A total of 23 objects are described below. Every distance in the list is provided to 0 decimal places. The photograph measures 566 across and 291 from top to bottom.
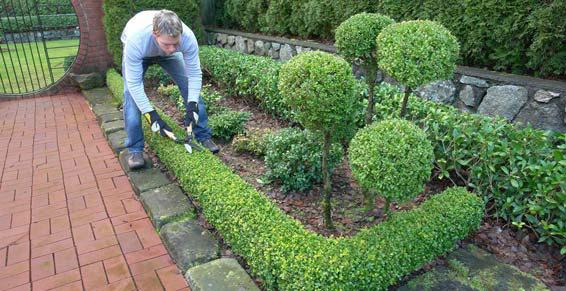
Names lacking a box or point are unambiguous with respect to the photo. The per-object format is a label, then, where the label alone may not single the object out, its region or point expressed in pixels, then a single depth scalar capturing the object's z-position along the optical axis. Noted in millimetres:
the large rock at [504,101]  3246
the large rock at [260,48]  6781
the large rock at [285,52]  6011
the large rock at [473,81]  3507
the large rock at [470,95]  3584
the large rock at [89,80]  7064
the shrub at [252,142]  3717
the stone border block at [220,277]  2094
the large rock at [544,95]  3037
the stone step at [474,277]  2152
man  3004
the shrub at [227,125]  4141
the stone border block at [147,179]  3328
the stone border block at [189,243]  2408
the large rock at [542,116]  3039
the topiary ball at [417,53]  2469
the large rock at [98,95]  6223
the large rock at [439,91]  3812
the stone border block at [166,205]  2859
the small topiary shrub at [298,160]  3039
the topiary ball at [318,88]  2115
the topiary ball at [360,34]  2853
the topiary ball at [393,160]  2014
